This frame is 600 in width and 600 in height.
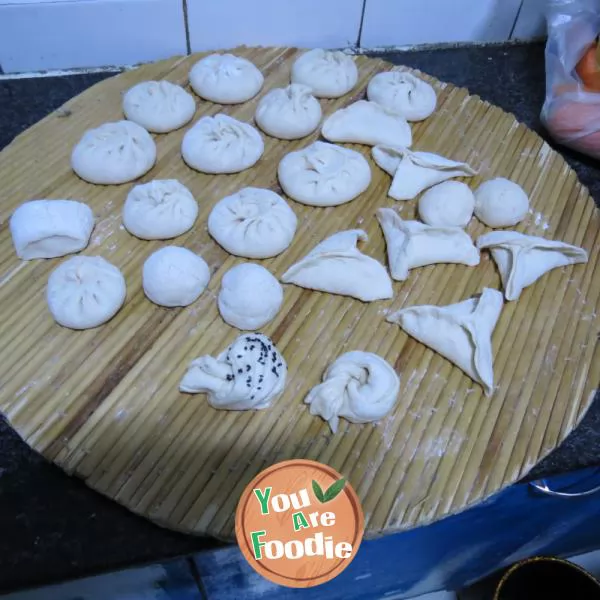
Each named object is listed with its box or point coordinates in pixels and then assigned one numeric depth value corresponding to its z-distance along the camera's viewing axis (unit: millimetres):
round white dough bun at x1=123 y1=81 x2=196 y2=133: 1176
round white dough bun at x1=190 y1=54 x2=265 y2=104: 1235
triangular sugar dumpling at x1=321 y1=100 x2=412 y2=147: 1205
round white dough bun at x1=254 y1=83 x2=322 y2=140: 1180
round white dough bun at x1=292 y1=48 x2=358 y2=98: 1267
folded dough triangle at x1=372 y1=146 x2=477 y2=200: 1133
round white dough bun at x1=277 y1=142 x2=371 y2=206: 1098
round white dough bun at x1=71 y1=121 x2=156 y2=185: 1084
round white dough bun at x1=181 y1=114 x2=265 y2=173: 1121
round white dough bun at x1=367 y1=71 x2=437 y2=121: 1241
